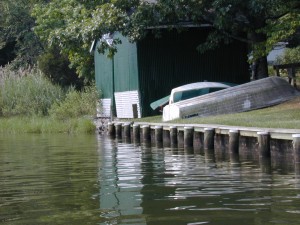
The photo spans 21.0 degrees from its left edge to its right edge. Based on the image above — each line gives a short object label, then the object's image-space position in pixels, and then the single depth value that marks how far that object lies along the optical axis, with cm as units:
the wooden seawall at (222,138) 1695
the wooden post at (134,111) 3244
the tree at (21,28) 5450
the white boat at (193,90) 2849
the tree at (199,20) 2692
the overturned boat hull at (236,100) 2677
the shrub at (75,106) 3678
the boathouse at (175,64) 3256
